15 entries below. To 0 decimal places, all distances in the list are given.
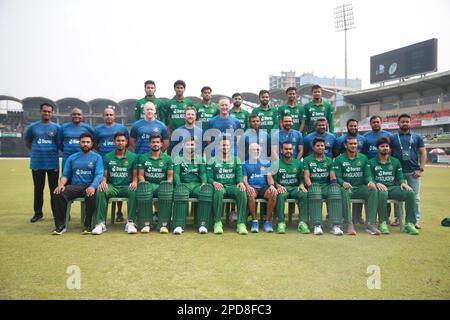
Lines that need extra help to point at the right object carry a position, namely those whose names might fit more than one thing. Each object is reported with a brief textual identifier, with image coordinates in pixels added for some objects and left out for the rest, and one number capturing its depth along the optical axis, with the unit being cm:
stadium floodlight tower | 4538
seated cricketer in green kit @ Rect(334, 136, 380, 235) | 546
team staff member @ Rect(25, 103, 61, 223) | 603
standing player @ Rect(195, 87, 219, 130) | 671
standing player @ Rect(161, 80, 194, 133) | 660
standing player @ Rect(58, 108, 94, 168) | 593
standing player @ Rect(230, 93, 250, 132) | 682
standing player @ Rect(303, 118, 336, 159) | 603
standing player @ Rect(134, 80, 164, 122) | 650
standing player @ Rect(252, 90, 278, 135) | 667
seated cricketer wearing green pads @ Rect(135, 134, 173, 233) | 520
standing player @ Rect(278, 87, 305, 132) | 673
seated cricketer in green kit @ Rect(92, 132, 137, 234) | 537
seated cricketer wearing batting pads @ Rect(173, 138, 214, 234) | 521
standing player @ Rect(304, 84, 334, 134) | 663
